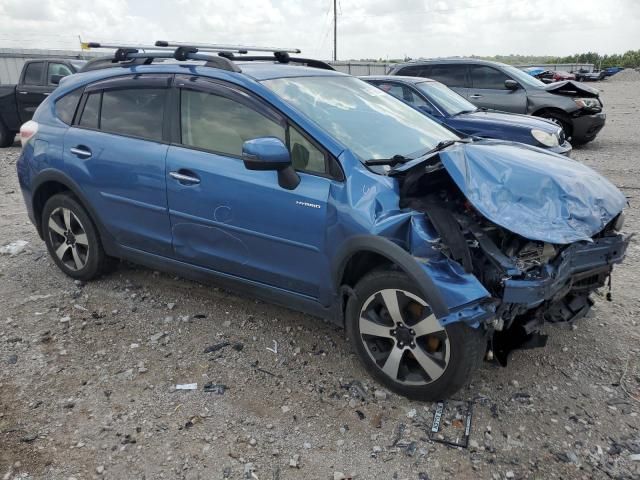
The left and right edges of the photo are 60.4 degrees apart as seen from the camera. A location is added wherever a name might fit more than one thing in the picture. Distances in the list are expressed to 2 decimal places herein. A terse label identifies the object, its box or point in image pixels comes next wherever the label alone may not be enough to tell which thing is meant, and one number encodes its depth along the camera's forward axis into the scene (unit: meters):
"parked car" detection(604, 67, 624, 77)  44.89
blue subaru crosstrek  2.73
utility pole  46.50
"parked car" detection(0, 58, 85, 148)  10.91
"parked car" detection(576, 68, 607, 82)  36.36
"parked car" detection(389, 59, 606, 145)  10.49
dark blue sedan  7.48
